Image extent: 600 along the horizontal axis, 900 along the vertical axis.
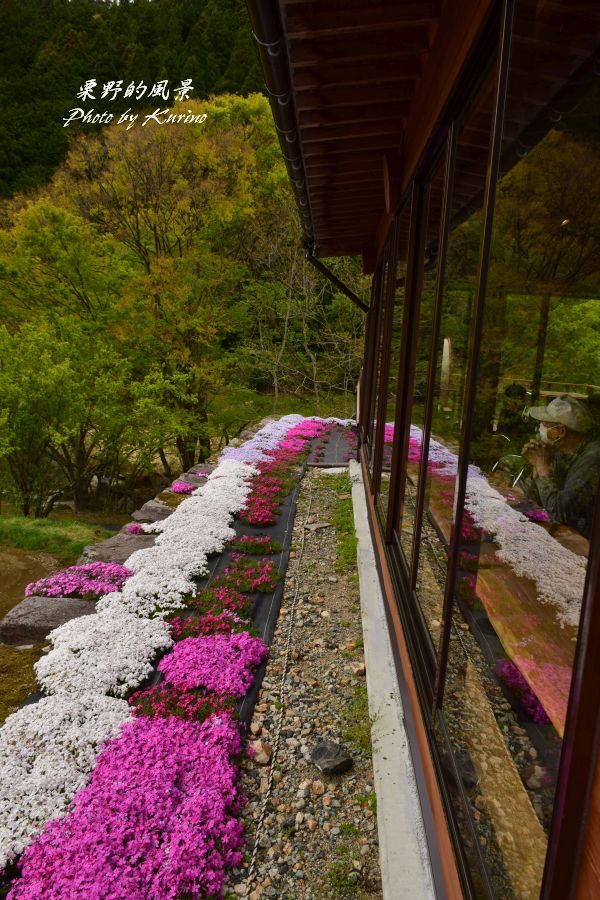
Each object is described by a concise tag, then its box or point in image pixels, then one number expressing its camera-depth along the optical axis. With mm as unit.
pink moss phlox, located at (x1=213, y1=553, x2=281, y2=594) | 5793
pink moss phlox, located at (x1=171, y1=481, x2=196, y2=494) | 9570
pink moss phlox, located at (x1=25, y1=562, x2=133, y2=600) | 5527
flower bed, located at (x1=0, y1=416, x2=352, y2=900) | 2693
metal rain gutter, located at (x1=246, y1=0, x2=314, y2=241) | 1822
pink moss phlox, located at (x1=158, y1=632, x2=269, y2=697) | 4117
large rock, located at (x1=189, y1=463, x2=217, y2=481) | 11023
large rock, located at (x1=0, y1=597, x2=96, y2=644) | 4848
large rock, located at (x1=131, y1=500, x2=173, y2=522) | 8156
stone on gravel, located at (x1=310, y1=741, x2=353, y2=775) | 3414
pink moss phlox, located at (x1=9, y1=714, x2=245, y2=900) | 2617
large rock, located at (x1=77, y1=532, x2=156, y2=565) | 6406
